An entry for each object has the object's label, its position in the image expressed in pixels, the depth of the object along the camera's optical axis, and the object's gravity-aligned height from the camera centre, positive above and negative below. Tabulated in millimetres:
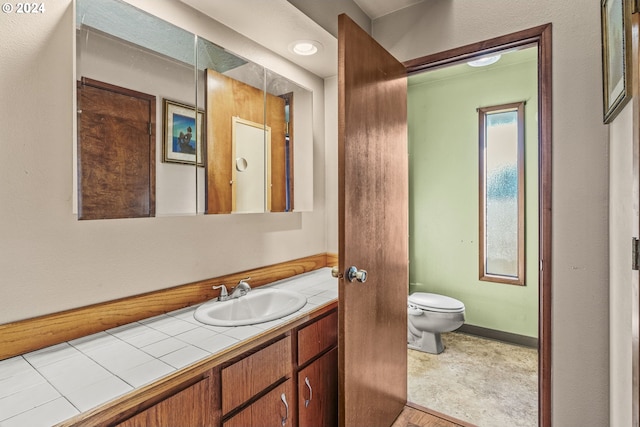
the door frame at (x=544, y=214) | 1468 -15
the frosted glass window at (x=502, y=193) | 2699 +150
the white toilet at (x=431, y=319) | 2521 -847
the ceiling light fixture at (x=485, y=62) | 2435 +1153
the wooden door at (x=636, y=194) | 689 +37
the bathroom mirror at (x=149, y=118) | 1169 +395
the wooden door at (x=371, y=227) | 1352 -73
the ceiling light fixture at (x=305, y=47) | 1805 +941
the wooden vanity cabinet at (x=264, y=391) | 915 -612
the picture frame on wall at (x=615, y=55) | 852 +479
